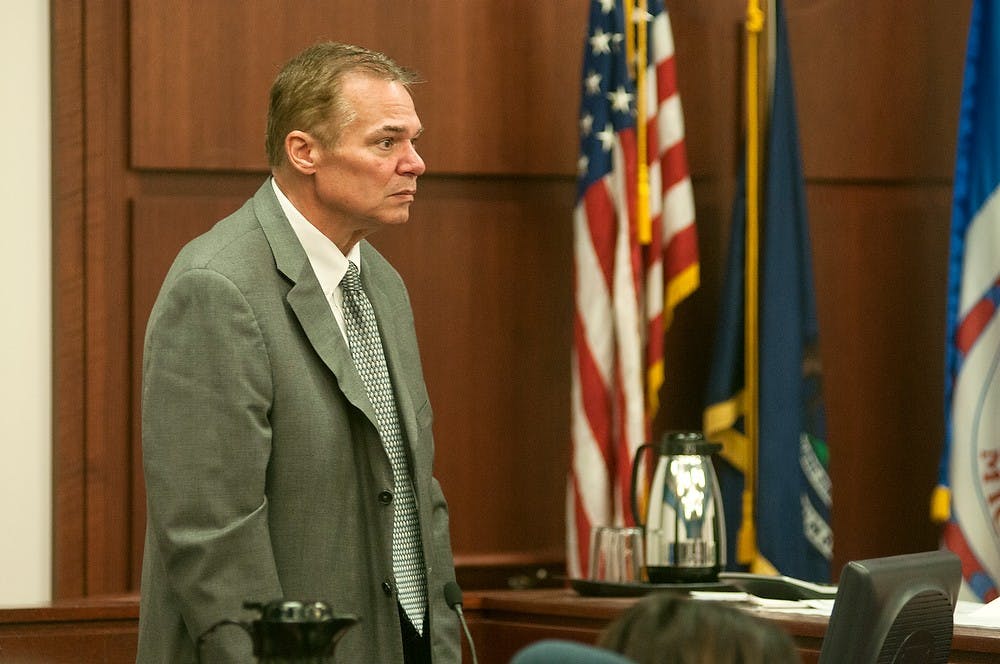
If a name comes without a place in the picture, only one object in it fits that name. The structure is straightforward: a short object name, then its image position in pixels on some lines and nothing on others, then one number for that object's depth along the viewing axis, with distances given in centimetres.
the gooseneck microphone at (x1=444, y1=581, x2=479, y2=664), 519
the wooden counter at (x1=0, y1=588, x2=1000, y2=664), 709
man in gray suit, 497
